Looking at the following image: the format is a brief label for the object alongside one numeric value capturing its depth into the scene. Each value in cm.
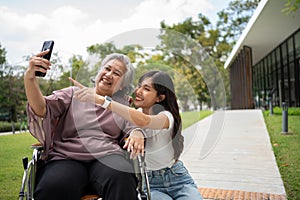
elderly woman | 156
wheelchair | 154
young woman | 166
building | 905
